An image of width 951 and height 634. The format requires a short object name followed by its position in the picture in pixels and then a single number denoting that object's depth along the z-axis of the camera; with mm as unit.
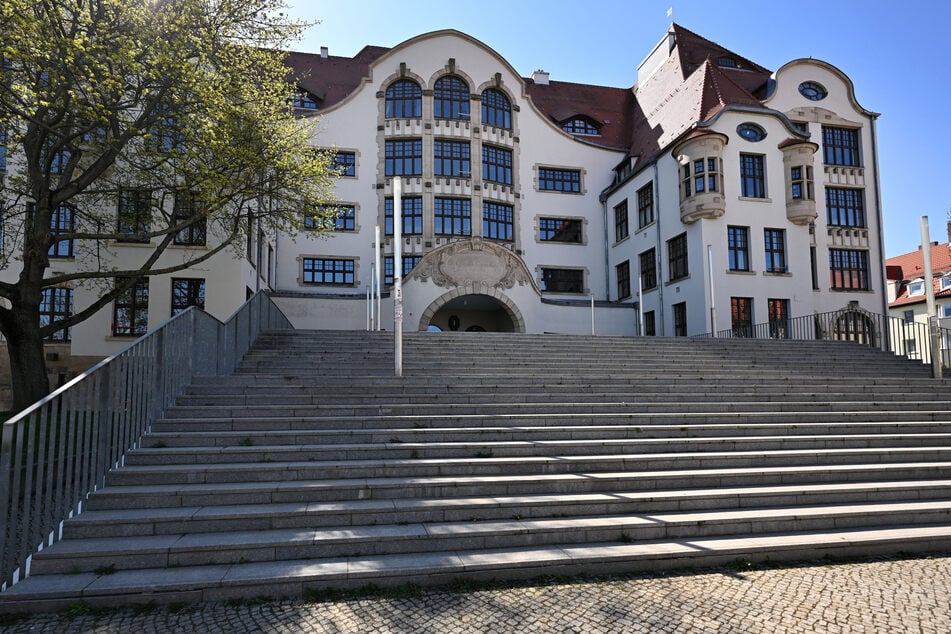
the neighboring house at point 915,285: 44097
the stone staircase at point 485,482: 5500
